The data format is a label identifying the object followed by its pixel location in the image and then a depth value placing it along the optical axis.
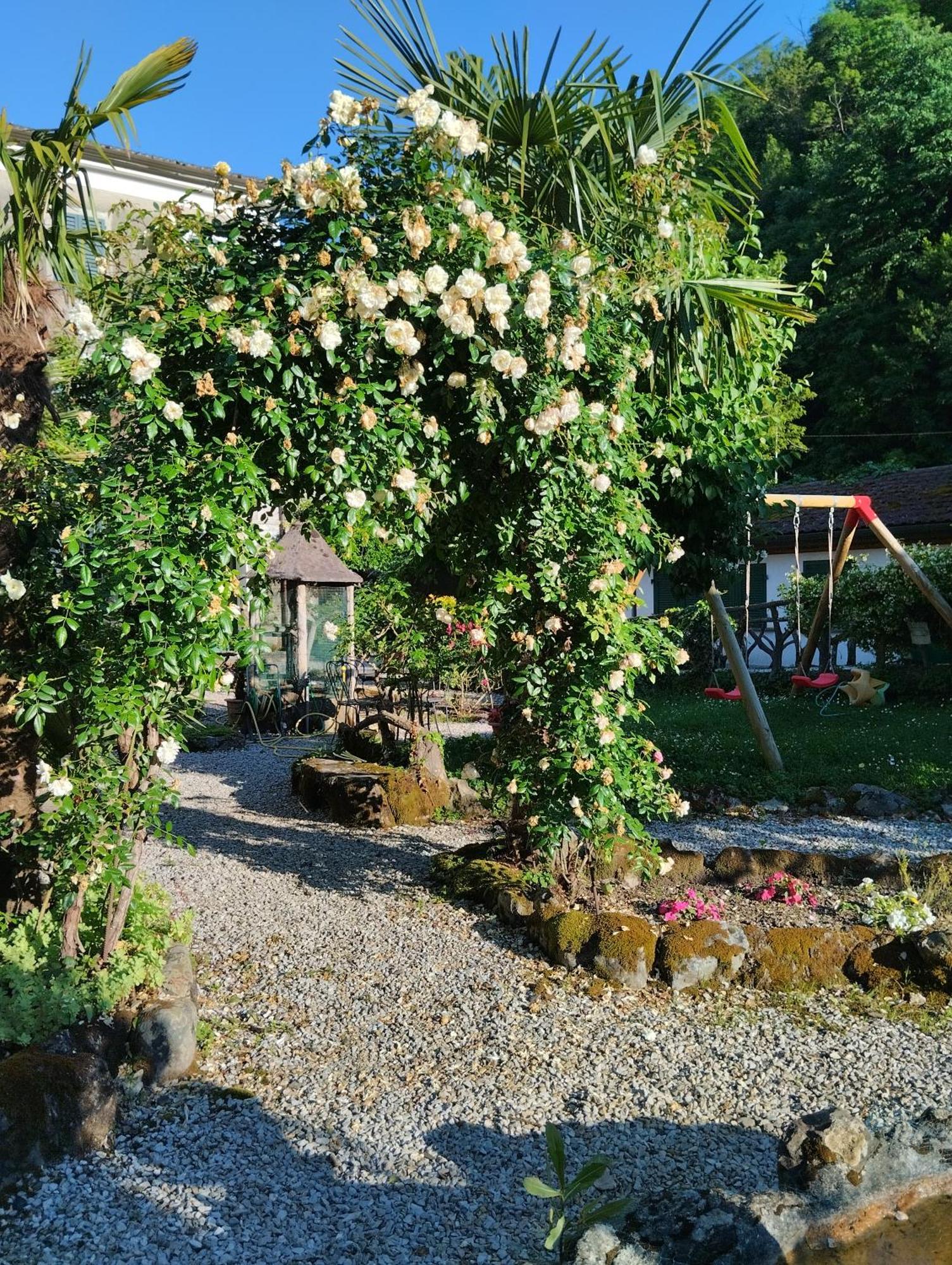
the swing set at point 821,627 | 8.23
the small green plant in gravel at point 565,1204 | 2.37
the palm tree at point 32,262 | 3.65
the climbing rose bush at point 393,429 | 3.51
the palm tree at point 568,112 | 4.54
